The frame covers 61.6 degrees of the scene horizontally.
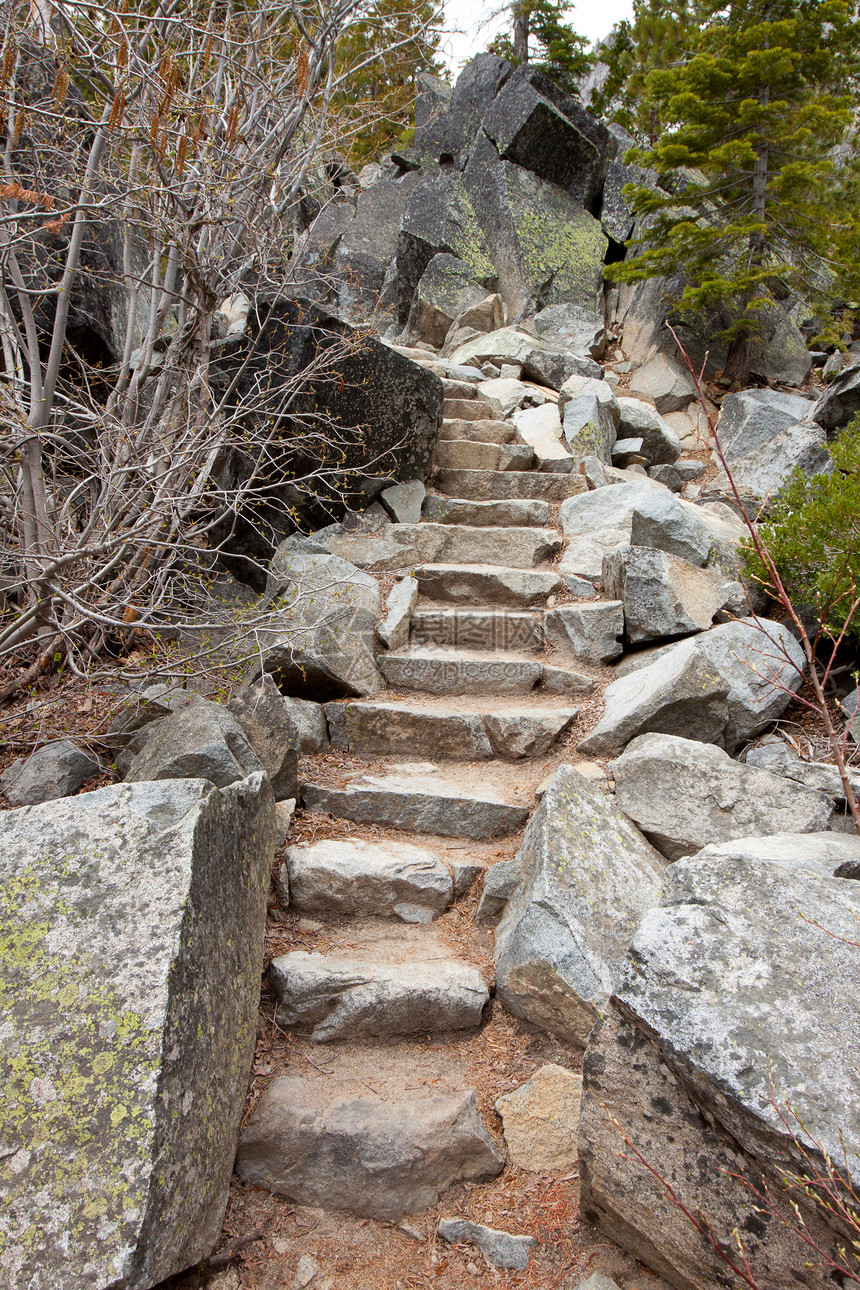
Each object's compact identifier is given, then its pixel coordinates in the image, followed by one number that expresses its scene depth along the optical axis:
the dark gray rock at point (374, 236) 15.89
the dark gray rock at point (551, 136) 15.02
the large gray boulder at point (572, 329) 13.27
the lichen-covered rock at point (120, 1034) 1.74
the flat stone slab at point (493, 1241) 2.25
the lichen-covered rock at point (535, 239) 14.40
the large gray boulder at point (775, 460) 9.32
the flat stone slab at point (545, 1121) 2.53
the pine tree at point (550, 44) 18.47
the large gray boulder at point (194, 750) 3.10
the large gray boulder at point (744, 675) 4.07
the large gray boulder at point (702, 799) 3.39
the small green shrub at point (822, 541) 4.11
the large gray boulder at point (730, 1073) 1.74
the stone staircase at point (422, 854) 2.52
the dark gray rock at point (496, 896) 3.44
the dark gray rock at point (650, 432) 10.00
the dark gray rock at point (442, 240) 14.78
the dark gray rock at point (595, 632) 5.35
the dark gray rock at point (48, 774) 3.30
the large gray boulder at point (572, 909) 2.80
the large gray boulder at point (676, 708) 3.99
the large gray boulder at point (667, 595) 5.09
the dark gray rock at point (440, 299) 14.12
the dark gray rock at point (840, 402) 8.64
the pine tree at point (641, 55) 18.34
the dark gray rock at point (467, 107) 16.70
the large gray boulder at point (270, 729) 3.84
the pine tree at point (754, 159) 10.98
